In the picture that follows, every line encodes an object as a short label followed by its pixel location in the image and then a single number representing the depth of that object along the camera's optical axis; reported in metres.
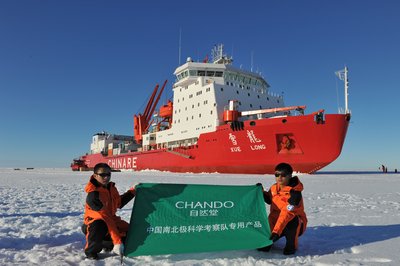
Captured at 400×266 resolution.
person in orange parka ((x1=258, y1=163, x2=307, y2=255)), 2.85
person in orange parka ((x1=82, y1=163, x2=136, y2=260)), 2.64
